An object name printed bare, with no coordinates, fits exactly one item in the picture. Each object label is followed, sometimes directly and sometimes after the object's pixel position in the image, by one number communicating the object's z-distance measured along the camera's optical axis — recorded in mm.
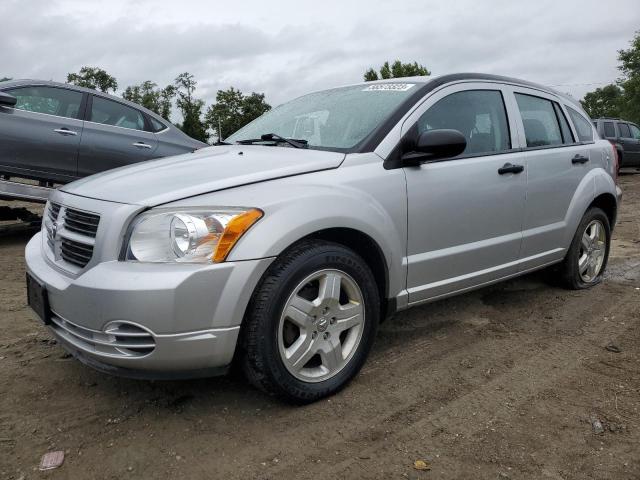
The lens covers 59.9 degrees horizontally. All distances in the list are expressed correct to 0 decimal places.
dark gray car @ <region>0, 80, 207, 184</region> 5719
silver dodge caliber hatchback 2264
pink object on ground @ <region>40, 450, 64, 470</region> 2168
